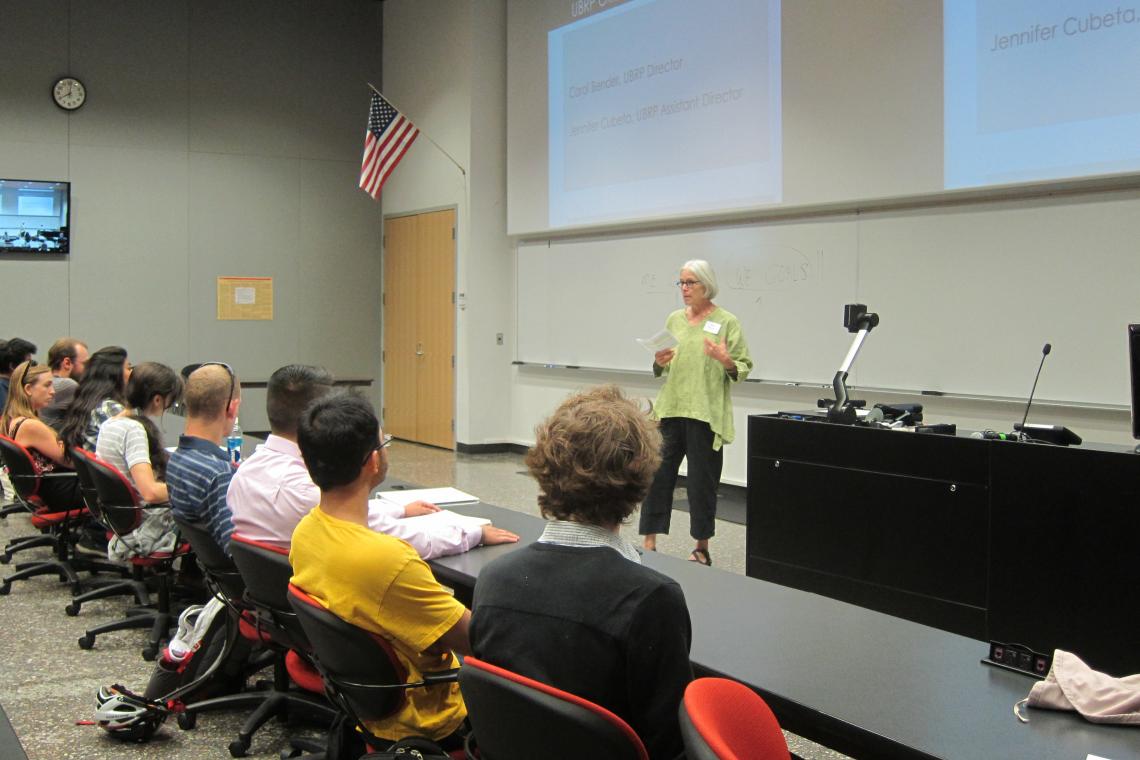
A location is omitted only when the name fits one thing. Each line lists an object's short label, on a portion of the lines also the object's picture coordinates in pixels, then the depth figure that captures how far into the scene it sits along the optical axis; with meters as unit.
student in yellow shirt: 1.91
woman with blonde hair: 4.38
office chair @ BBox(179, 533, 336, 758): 2.22
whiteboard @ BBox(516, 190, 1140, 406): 4.62
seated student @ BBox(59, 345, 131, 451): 4.22
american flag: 8.38
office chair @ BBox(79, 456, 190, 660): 3.49
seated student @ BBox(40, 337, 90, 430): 5.15
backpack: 2.83
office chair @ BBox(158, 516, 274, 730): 2.68
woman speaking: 4.62
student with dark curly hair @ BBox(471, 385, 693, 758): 1.39
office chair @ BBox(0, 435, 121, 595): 4.22
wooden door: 9.14
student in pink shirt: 2.36
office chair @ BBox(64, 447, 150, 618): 3.72
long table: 1.33
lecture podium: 3.10
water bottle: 3.80
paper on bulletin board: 9.61
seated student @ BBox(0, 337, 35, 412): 5.84
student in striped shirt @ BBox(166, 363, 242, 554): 2.83
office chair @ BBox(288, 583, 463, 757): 1.84
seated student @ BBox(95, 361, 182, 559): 3.64
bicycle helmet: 2.75
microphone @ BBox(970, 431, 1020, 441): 3.49
